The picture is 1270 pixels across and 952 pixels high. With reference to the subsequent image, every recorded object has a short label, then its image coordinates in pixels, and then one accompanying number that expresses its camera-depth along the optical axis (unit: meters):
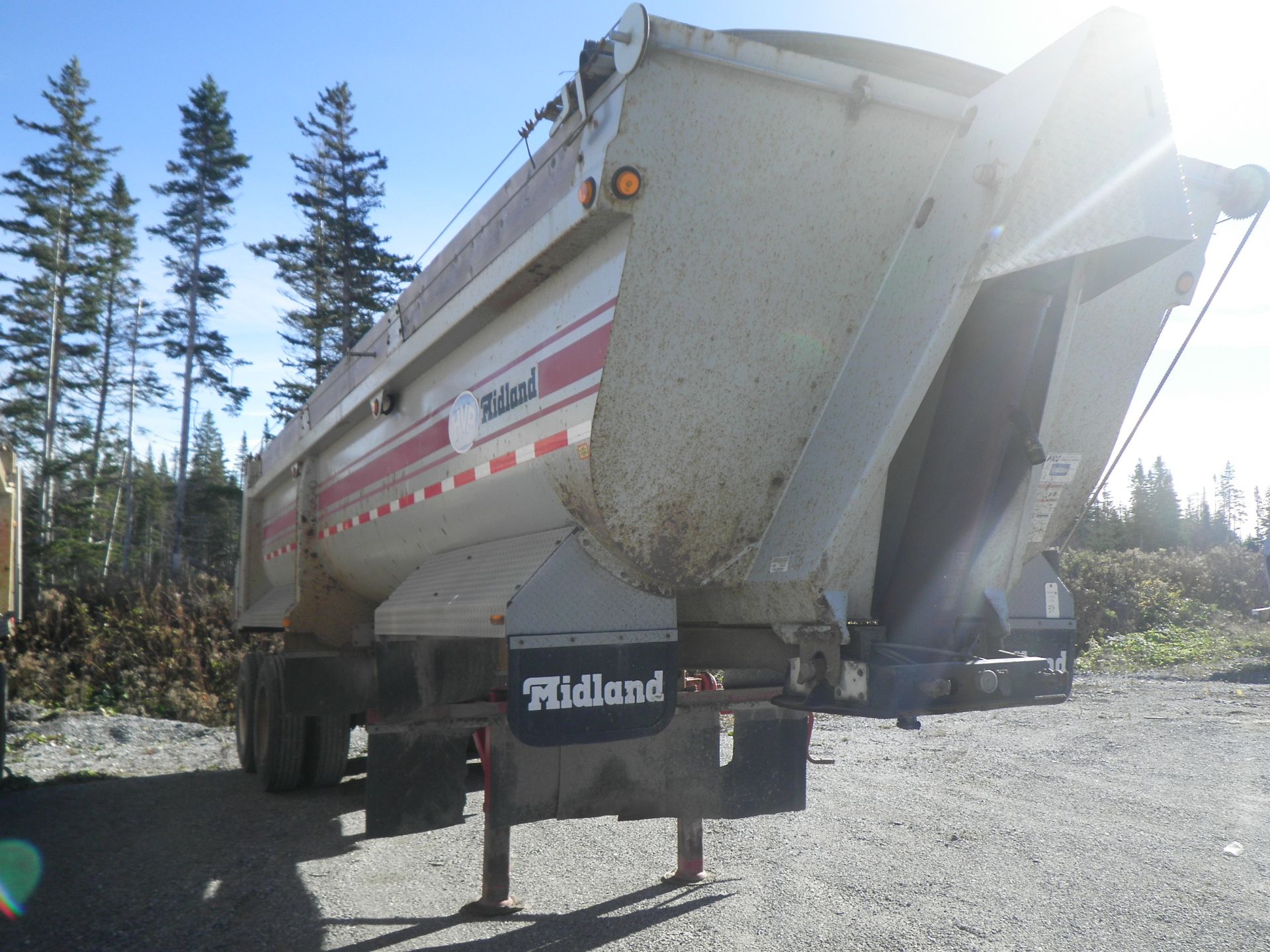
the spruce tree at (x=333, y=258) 26.33
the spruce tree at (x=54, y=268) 27.69
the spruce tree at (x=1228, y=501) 94.88
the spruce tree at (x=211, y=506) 25.33
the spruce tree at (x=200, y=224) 27.27
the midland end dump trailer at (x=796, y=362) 2.90
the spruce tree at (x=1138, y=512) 45.62
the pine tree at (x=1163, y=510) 49.47
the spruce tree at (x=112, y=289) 30.08
